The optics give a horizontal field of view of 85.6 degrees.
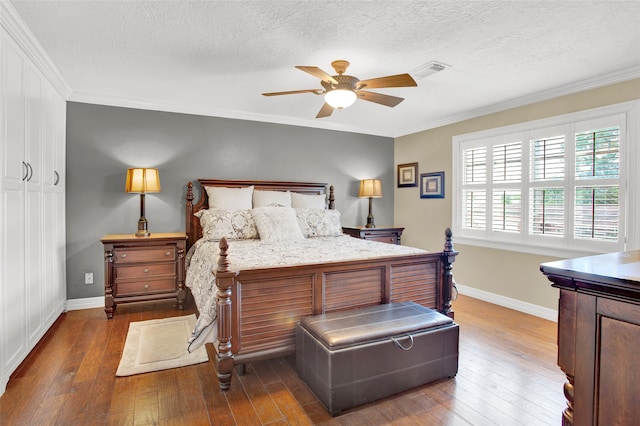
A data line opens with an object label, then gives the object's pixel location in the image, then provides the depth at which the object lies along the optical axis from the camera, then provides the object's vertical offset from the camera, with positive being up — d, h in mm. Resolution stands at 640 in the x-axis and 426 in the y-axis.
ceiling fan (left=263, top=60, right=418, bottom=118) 2593 +977
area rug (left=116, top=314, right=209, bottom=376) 2561 -1159
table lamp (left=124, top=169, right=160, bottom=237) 3771 +270
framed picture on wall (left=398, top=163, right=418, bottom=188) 5379 +567
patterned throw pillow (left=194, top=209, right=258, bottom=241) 3785 -186
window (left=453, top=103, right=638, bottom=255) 3211 +291
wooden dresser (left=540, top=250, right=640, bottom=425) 778 -309
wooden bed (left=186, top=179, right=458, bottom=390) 2234 -633
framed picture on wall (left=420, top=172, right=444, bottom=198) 4922 +373
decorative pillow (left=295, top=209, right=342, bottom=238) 4141 -169
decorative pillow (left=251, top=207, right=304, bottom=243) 3711 -169
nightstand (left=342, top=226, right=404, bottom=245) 4926 -347
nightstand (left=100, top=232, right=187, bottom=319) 3562 -651
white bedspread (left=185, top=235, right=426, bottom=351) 2320 -385
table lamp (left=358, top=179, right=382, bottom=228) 5230 +314
